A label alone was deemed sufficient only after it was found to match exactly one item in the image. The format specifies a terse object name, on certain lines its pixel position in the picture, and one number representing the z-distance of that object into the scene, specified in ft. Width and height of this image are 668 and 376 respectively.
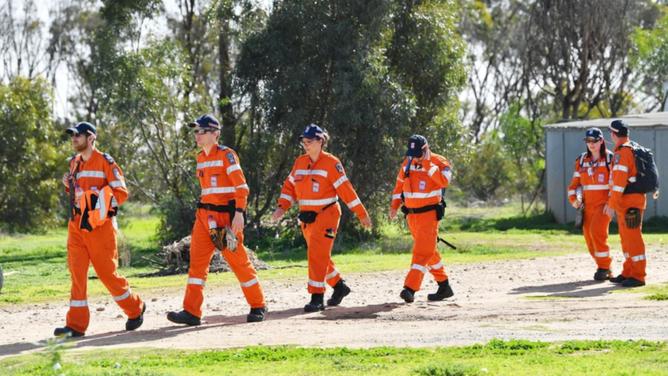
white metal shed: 96.84
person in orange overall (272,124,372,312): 47.19
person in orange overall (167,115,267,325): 43.14
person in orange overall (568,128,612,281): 55.47
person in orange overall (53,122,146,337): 41.45
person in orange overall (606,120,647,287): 53.01
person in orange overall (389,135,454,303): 48.52
